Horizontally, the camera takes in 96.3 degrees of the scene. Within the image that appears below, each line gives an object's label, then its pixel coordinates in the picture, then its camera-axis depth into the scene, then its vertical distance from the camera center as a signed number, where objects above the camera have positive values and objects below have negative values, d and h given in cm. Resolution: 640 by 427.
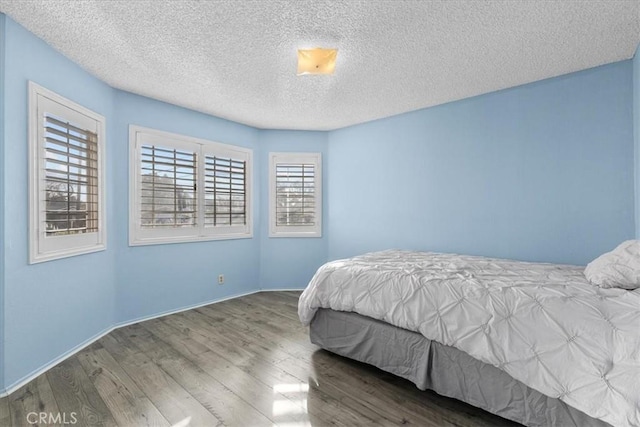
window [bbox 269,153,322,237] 430 +26
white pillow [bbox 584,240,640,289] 160 -32
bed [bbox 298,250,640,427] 131 -69
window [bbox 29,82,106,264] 207 +27
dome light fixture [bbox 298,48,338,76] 218 +119
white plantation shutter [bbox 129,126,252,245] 312 +28
